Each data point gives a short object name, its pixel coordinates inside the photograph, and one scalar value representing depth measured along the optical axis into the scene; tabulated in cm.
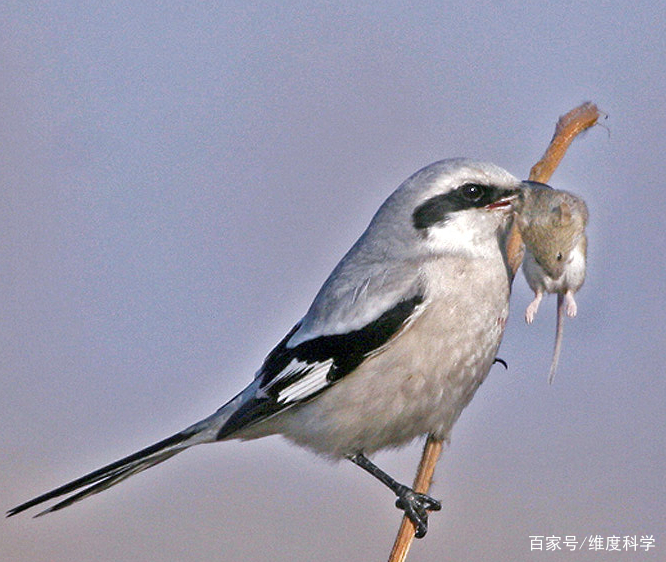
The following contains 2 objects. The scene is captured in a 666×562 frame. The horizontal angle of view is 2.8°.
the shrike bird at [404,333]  531
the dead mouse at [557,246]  528
